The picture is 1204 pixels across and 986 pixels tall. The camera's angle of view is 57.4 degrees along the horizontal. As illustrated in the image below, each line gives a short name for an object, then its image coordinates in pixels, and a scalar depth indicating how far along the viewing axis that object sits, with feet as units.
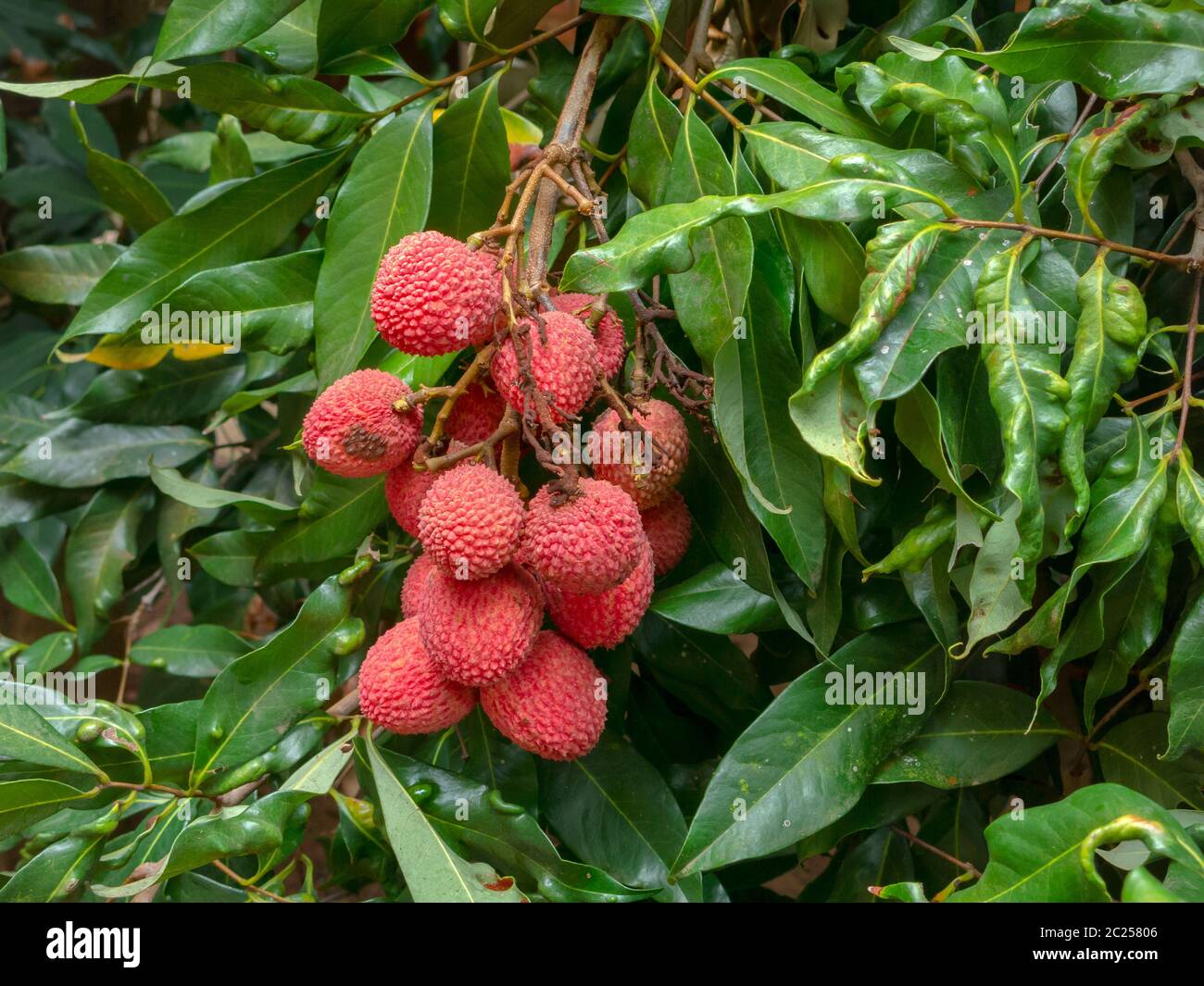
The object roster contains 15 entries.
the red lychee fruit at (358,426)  2.00
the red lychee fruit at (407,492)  2.12
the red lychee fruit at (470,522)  1.83
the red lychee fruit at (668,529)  2.23
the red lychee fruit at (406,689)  2.04
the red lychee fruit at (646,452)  2.01
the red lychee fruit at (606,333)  2.10
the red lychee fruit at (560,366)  1.88
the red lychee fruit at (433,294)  1.89
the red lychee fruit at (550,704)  2.02
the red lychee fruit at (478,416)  2.13
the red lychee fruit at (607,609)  2.01
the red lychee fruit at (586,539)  1.80
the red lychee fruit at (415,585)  2.11
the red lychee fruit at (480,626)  1.92
